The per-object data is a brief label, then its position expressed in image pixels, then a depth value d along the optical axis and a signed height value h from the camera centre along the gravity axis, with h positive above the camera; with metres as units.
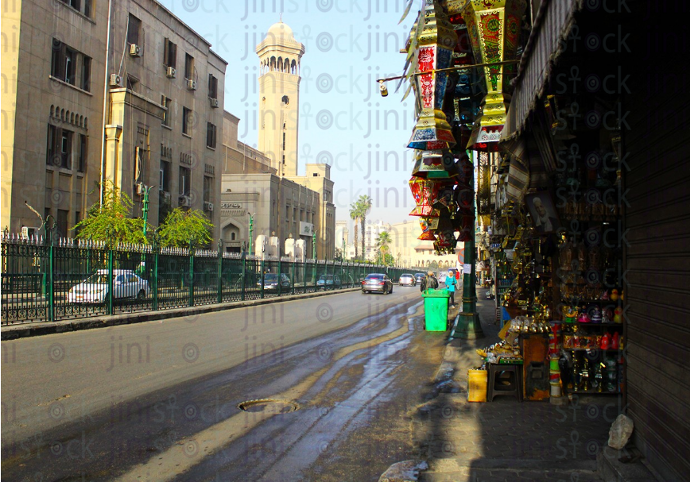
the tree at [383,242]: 116.93 +4.88
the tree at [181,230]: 35.19 +1.95
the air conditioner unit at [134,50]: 36.74 +13.41
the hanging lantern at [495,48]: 7.78 +2.98
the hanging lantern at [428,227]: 15.03 +1.04
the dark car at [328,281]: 43.97 -1.37
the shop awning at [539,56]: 3.26 +1.42
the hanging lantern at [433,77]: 9.57 +3.18
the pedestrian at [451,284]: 28.79 -0.90
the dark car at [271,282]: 31.90 -1.05
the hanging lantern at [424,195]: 14.39 +1.76
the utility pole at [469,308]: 14.17 -1.03
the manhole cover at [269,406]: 7.32 -1.85
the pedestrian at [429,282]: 34.28 -1.00
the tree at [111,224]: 29.41 +1.90
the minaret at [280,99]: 103.25 +29.59
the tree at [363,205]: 102.29 +10.55
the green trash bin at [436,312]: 17.75 -1.41
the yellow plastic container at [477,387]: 7.79 -1.62
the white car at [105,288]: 17.22 -0.87
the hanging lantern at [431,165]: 10.75 +1.89
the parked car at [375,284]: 42.34 -1.40
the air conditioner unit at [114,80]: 35.12 +10.94
